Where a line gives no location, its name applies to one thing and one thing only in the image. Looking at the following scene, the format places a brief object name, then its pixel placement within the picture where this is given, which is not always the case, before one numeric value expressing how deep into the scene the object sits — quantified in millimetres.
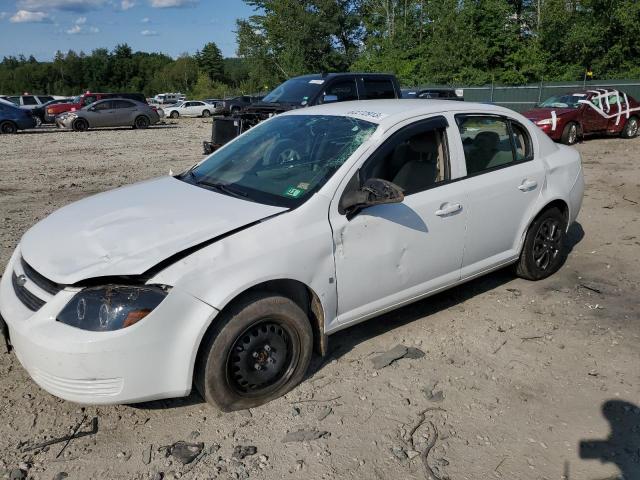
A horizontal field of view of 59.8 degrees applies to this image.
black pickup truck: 10633
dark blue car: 22312
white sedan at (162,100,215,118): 40781
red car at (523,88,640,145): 14906
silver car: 24438
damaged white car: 2764
